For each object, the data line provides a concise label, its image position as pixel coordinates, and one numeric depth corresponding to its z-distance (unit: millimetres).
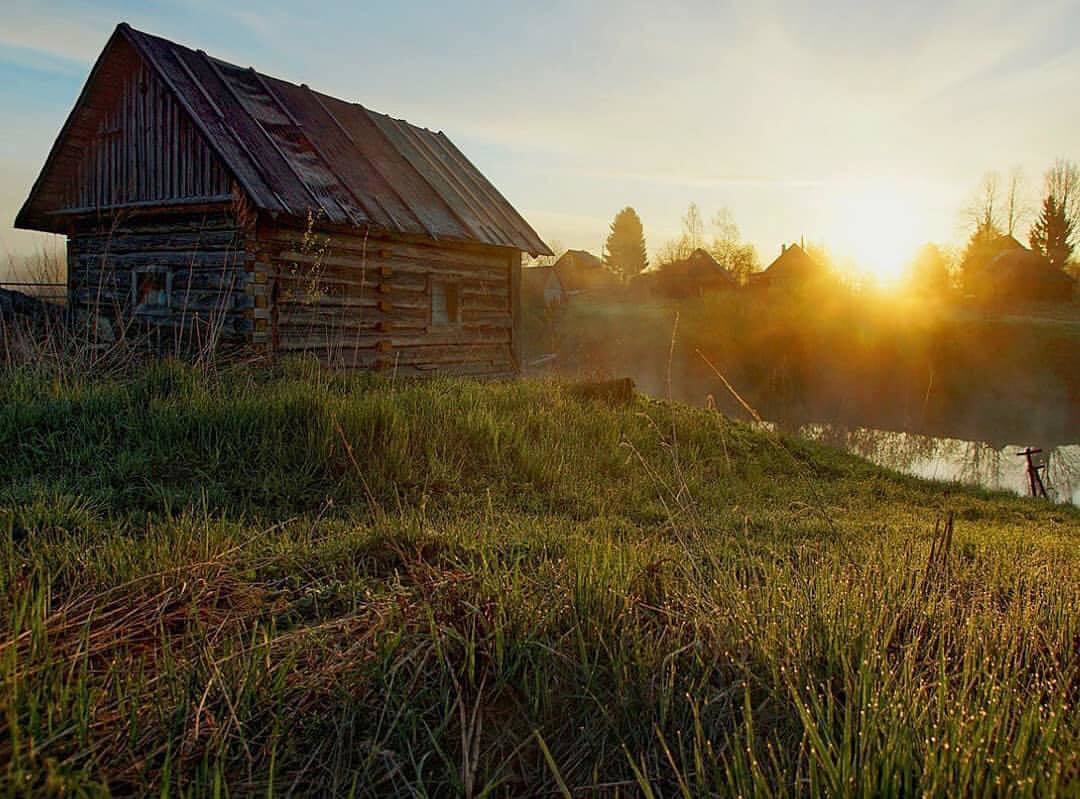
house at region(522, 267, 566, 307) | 41475
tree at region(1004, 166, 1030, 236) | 52938
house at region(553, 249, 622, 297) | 61531
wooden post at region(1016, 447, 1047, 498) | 11391
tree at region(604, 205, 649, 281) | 72500
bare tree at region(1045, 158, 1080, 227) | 46094
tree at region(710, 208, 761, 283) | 47406
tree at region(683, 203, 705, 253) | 53738
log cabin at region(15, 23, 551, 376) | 10430
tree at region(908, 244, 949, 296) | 43844
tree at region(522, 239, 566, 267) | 51275
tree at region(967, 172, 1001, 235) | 50375
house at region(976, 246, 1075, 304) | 36906
